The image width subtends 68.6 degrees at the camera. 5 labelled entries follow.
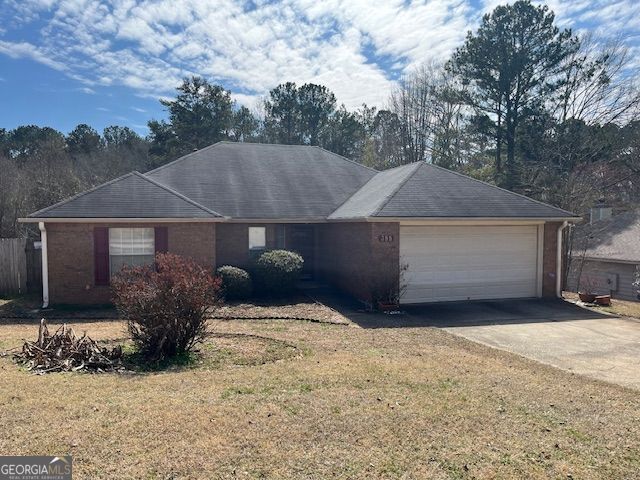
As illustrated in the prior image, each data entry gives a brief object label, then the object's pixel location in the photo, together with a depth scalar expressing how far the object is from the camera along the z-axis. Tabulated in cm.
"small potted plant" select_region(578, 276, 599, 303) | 2154
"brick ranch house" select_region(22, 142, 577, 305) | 1359
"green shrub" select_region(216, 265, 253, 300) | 1445
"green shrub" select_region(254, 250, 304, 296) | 1500
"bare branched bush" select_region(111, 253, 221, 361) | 766
